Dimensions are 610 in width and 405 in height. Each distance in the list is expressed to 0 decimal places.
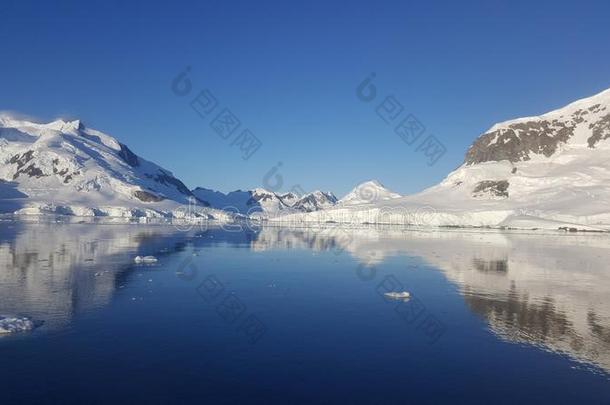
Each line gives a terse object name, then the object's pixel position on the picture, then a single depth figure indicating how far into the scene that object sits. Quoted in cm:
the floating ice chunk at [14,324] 1750
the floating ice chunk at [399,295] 2677
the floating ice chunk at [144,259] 3965
